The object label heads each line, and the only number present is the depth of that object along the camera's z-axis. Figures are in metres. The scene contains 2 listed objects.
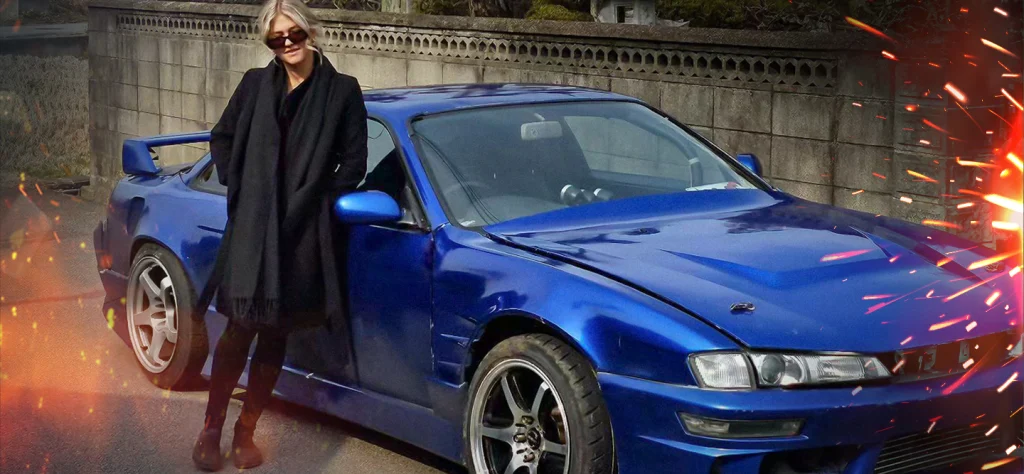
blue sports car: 4.33
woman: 5.49
